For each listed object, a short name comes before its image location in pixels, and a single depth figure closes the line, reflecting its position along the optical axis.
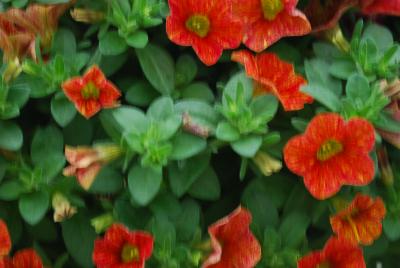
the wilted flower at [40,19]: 0.42
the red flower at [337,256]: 0.41
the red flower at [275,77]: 0.40
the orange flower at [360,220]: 0.41
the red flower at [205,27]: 0.41
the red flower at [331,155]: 0.39
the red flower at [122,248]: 0.39
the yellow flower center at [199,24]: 0.42
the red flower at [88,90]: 0.40
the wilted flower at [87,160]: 0.39
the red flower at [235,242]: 0.39
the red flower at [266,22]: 0.42
